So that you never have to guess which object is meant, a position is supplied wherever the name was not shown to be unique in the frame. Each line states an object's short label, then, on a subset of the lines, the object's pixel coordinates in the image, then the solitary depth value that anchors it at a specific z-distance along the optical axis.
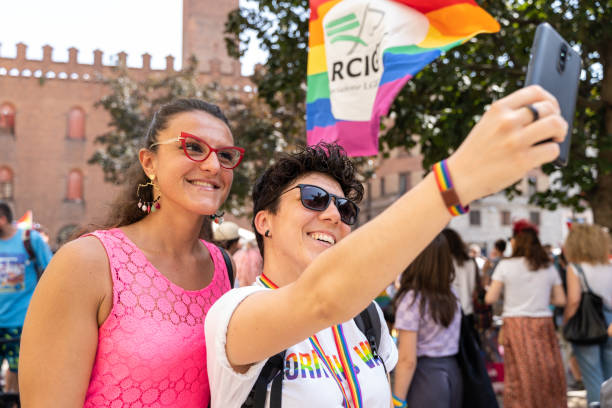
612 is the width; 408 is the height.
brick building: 39.66
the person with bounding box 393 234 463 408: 4.21
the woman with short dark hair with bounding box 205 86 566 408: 1.08
